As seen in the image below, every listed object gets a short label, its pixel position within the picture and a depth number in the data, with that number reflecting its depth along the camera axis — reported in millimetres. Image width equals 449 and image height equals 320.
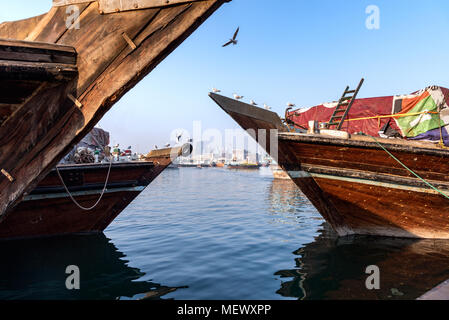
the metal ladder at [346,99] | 6879
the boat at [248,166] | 83438
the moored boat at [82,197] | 6383
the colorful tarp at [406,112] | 8258
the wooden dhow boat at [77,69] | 2297
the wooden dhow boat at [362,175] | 5715
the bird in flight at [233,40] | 11353
